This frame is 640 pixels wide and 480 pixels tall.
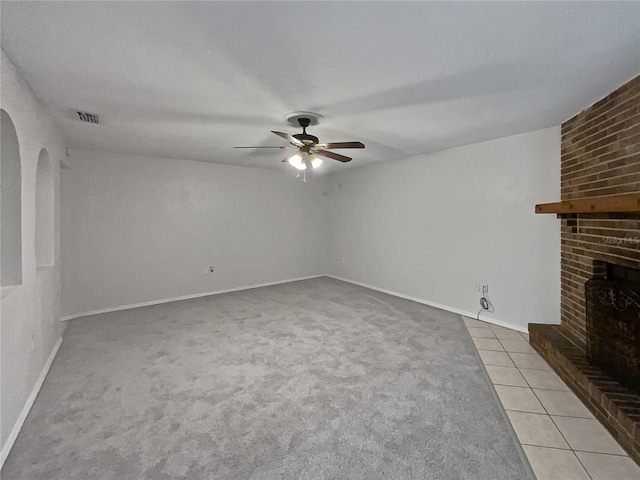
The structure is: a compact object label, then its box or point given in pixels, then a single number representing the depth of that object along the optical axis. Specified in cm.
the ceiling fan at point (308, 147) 273
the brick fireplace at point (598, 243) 192
